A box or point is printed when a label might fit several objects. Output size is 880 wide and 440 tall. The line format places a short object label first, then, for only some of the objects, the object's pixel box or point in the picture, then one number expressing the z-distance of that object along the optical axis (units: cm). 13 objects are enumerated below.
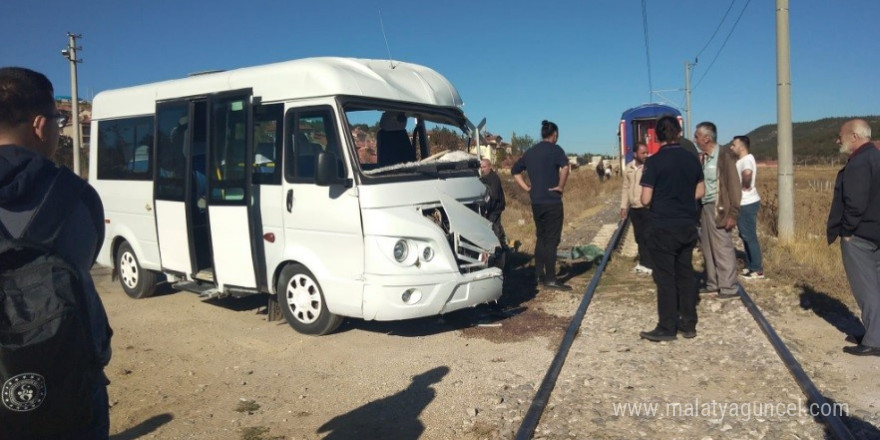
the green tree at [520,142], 5300
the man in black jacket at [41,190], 216
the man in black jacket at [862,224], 587
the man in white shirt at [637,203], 972
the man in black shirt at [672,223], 648
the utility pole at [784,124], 1215
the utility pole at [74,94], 3422
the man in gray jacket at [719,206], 769
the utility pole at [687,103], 4349
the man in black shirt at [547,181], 881
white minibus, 651
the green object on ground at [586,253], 1137
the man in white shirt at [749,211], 907
